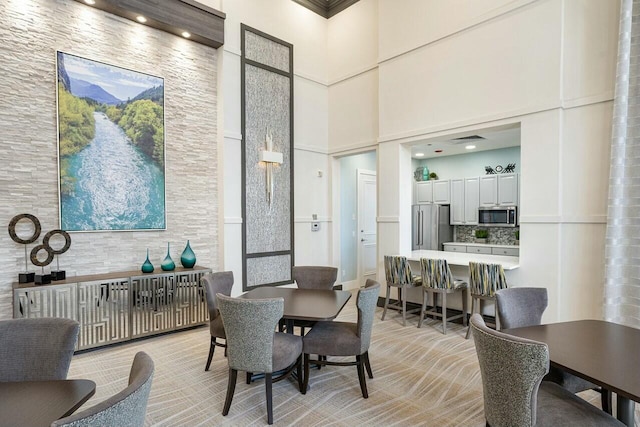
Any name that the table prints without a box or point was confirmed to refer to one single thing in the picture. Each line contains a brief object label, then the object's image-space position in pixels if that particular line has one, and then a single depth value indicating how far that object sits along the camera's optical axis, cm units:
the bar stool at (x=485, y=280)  387
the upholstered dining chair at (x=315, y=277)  384
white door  706
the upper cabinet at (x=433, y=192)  757
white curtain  325
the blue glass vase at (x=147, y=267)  414
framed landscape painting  387
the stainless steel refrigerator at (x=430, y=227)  722
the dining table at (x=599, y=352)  149
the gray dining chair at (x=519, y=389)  152
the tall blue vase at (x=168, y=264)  425
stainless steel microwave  638
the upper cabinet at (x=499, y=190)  642
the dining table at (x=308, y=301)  262
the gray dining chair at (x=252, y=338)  234
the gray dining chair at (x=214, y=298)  306
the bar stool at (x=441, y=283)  429
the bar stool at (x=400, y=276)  469
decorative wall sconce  541
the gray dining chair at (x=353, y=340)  274
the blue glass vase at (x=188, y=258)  448
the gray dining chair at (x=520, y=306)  239
